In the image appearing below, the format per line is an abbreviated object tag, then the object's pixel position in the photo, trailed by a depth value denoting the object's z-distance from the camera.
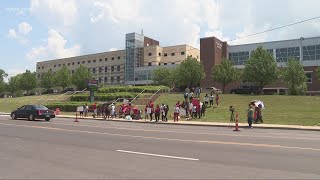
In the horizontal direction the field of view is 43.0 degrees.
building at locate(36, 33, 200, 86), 114.31
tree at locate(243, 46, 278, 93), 60.53
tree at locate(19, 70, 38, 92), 107.88
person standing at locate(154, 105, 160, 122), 34.38
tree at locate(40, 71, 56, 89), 104.44
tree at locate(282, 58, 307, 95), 59.34
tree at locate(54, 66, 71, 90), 99.41
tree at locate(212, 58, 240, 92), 67.12
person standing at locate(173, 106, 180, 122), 33.75
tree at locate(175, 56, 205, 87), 68.62
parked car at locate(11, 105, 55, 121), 33.50
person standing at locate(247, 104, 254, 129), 26.27
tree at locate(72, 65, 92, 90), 92.19
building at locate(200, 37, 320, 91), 82.58
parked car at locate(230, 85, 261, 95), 63.17
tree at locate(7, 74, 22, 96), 111.50
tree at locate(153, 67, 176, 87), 79.81
